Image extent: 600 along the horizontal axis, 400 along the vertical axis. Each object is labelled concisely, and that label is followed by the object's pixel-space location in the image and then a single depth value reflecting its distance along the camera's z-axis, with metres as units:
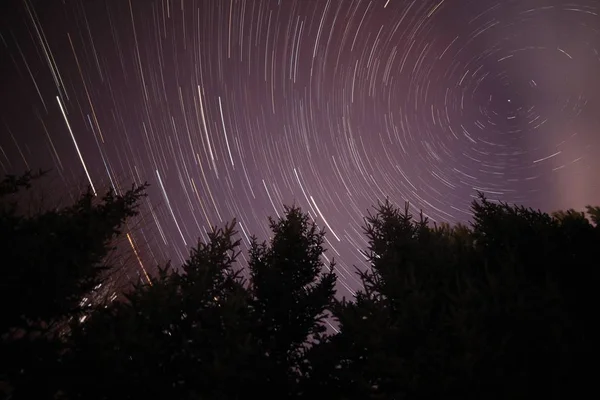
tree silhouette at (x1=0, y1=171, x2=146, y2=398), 4.68
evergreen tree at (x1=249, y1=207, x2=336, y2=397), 6.12
